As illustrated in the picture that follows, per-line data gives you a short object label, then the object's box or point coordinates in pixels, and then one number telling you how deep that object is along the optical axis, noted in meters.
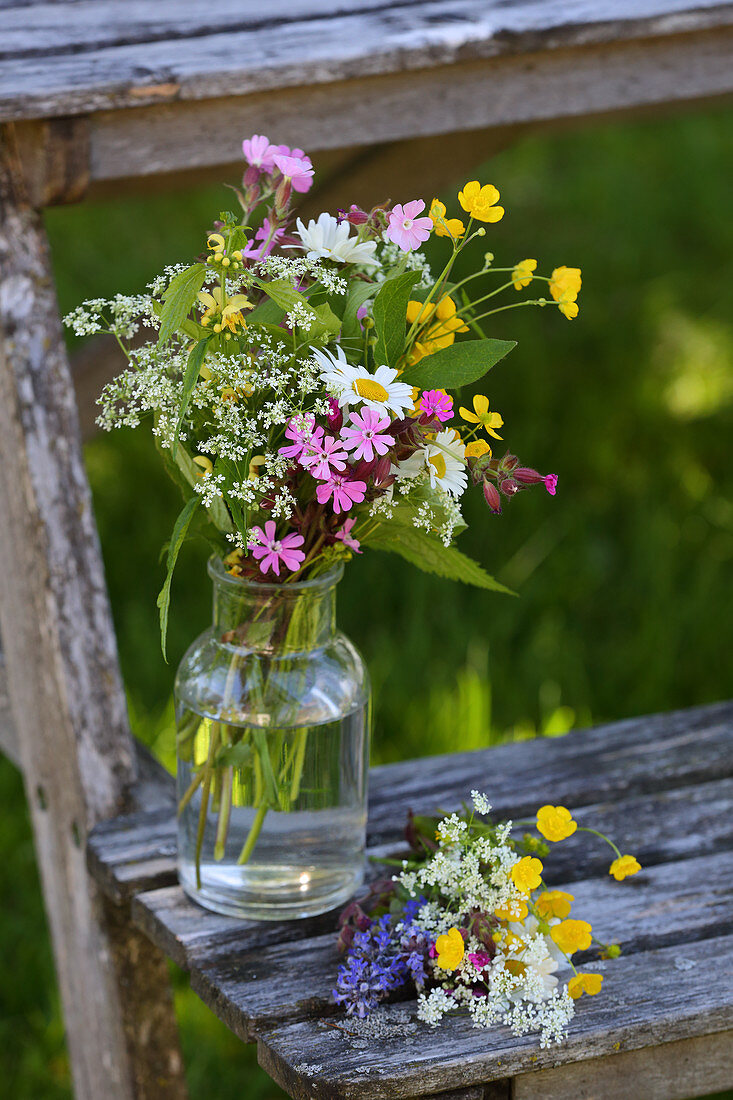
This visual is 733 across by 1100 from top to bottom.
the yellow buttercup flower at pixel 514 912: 1.91
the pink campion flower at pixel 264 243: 1.90
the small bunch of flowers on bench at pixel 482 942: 1.91
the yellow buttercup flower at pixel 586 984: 1.93
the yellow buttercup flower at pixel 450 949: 1.90
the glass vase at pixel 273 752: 1.96
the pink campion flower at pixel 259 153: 1.91
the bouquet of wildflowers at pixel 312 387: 1.86
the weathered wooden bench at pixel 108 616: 1.99
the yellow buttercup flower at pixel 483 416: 1.86
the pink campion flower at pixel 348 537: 1.91
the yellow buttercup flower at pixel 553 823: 1.92
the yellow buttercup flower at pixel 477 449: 1.88
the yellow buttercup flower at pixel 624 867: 1.94
